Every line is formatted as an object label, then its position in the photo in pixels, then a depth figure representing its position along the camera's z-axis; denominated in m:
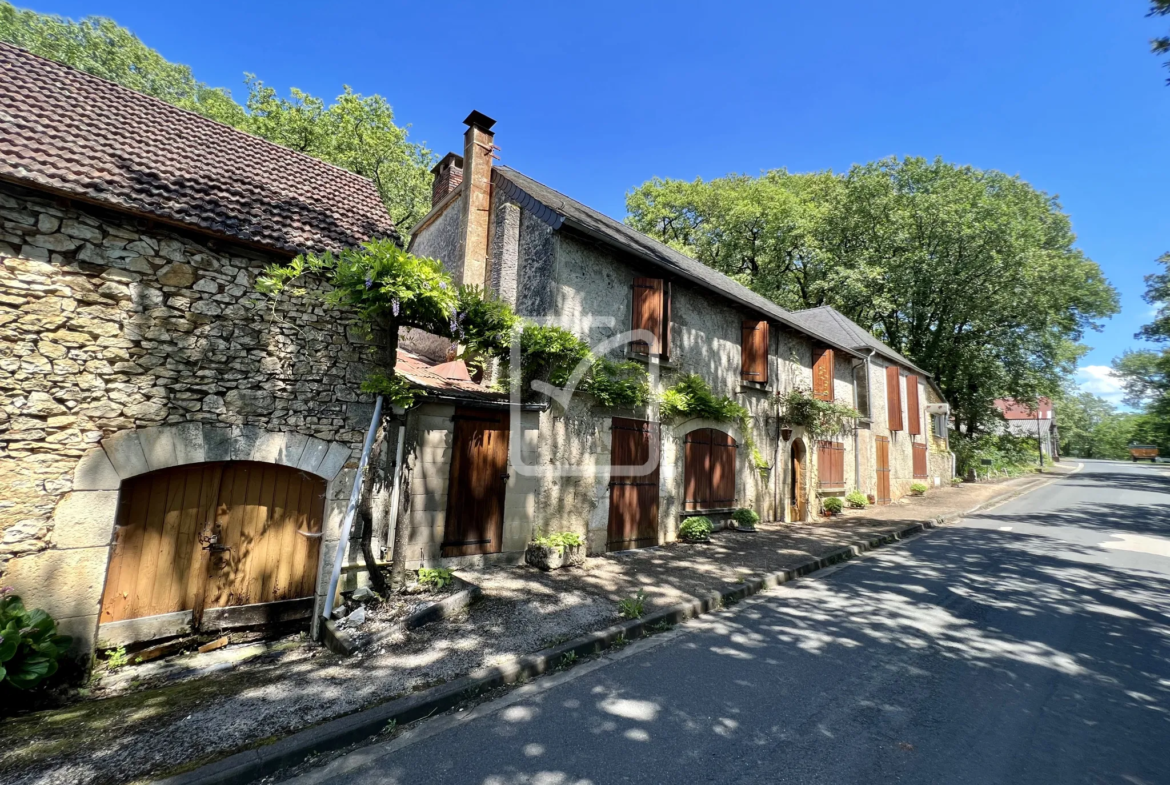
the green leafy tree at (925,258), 20.55
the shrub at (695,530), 8.75
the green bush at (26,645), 3.38
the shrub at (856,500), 13.86
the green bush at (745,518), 9.95
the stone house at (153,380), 3.95
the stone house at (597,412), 6.54
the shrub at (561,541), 6.80
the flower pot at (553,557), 6.63
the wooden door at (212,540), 4.45
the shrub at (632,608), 4.96
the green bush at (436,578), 5.44
